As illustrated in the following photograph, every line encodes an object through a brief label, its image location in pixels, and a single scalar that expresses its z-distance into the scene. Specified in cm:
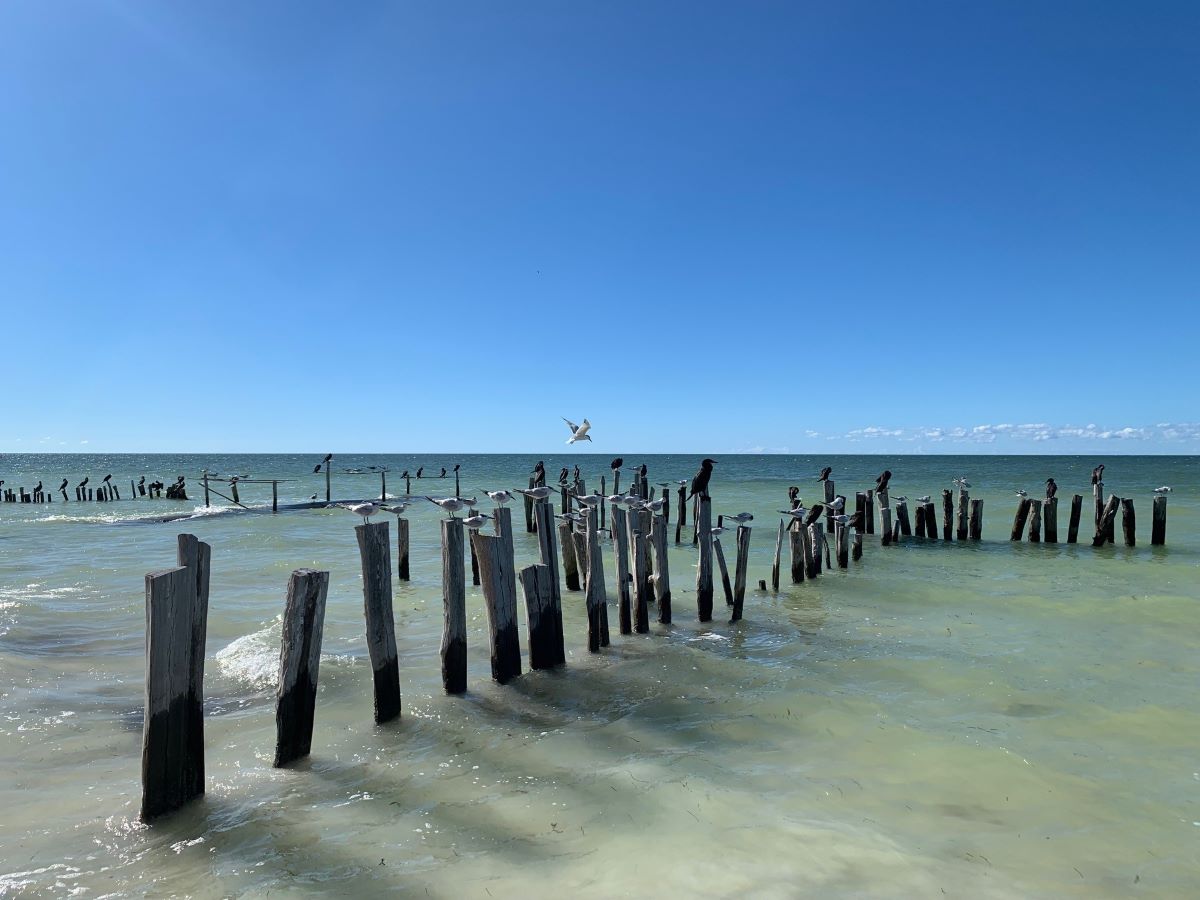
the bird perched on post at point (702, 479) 1321
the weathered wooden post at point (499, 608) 670
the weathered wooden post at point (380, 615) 582
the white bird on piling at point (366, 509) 914
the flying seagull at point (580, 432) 1795
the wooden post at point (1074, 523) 1852
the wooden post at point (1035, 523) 1895
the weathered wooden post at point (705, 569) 982
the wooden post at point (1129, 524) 1794
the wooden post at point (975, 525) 1916
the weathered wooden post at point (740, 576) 1006
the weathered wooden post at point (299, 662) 512
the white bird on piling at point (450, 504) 1105
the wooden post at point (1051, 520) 1866
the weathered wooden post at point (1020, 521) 1919
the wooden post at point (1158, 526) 1816
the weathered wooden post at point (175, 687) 426
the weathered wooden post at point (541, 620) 737
